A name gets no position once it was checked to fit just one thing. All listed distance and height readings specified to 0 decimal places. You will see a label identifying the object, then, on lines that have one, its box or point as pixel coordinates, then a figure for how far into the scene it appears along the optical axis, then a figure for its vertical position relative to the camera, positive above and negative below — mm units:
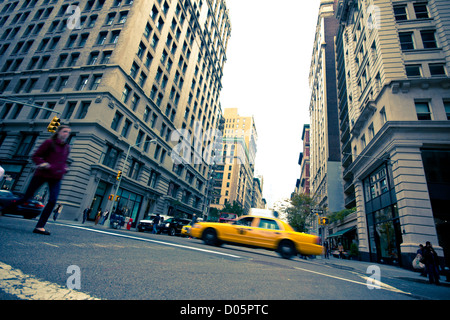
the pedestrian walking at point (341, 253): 25859 +231
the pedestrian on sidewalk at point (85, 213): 19012 +587
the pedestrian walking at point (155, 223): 19734 +515
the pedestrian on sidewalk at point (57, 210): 16969 +442
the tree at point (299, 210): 38559 +6451
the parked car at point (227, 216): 32153 +3269
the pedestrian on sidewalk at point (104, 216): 21541 +602
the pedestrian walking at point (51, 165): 4008 +860
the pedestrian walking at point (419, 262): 10180 +174
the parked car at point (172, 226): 20831 +527
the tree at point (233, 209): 61031 +8146
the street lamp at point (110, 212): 21262 +1017
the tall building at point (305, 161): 79562 +31989
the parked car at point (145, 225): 20859 +263
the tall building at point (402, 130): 15633 +9915
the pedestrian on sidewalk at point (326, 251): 24838 +228
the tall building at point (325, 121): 39938 +28537
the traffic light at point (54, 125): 11410 +4442
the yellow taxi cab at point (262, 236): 9133 +317
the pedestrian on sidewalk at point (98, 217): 20634 +424
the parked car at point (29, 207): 10921 +264
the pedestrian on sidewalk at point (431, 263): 8914 +184
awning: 27433 +2969
